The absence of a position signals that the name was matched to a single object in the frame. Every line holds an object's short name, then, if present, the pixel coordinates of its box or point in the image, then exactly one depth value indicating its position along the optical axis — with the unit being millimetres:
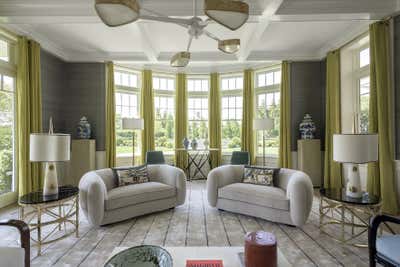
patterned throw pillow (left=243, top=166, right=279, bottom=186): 3711
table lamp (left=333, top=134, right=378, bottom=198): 2615
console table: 6621
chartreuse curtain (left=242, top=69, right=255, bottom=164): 6273
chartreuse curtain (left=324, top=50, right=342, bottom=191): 4867
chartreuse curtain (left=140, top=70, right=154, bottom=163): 6246
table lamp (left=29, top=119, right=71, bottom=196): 2680
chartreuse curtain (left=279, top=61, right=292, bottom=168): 5668
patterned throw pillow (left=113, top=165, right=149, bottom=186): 3712
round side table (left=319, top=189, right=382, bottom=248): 2543
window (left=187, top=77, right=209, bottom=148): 6883
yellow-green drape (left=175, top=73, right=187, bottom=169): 6543
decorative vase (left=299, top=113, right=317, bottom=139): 5406
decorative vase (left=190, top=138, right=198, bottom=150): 6230
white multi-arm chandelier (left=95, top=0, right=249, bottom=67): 1819
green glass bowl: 1483
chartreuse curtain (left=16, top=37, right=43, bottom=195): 4090
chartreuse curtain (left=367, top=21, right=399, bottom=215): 3449
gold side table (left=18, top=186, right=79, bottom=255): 2508
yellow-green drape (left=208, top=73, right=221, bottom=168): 6570
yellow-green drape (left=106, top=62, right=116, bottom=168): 5727
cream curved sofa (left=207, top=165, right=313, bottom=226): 3029
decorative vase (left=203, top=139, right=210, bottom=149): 6649
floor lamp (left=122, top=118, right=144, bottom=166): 5348
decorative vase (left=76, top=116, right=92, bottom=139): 5484
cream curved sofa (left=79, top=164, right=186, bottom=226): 3016
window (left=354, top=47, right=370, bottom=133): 4367
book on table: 1574
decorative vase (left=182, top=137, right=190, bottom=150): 6223
